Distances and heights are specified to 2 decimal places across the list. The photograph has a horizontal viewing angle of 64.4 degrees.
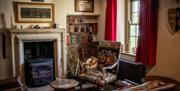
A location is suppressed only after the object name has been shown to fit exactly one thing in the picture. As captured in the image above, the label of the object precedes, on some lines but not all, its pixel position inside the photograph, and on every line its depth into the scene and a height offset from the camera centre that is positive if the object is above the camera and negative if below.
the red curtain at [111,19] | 3.32 +0.39
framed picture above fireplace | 3.16 +0.55
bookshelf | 3.66 +0.21
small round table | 2.31 -0.80
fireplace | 3.13 -0.30
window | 3.24 +0.20
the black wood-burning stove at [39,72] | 3.16 -0.79
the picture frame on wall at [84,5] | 3.62 +0.78
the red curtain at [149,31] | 2.51 +0.08
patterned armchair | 2.68 -0.62
